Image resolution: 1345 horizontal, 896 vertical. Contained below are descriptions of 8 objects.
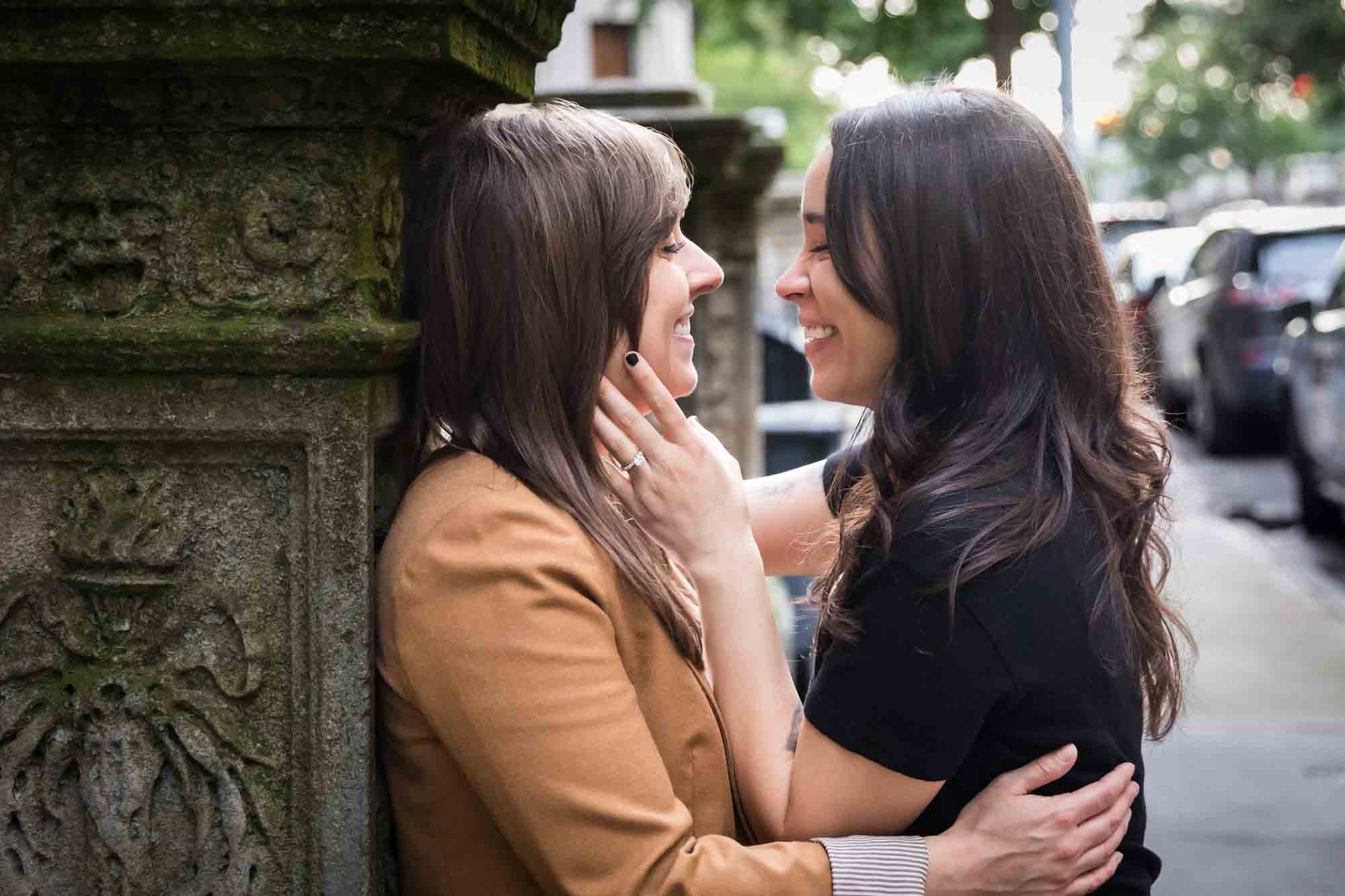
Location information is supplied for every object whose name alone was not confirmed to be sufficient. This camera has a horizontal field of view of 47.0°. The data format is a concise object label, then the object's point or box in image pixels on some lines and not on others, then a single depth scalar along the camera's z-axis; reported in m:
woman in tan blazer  1.89
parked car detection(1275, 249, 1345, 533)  8.99
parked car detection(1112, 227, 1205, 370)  17.97
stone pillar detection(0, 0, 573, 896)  1.87
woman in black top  2.05
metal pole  9.87
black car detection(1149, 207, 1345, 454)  12.51
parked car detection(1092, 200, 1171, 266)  29.40
